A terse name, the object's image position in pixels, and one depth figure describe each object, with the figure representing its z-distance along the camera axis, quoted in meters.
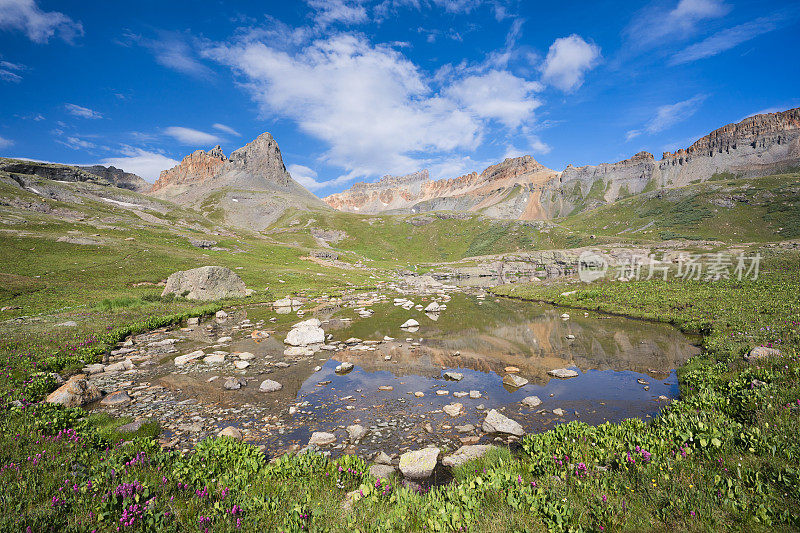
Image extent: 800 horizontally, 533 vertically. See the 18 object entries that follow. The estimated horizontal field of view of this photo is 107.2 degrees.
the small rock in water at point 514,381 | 13.63
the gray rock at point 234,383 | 13.07
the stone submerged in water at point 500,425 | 9.83
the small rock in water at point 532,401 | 11.73
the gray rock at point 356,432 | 9.70
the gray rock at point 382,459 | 8.52
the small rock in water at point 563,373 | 14.54
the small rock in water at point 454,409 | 11.22
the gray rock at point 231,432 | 9.38
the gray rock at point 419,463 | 7.95
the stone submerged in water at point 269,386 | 13.04
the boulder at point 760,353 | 11.54
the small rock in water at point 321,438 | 9.38
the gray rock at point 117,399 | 11.43
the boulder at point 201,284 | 33.25
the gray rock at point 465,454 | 8.28
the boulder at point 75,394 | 10.63
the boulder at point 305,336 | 19.88
